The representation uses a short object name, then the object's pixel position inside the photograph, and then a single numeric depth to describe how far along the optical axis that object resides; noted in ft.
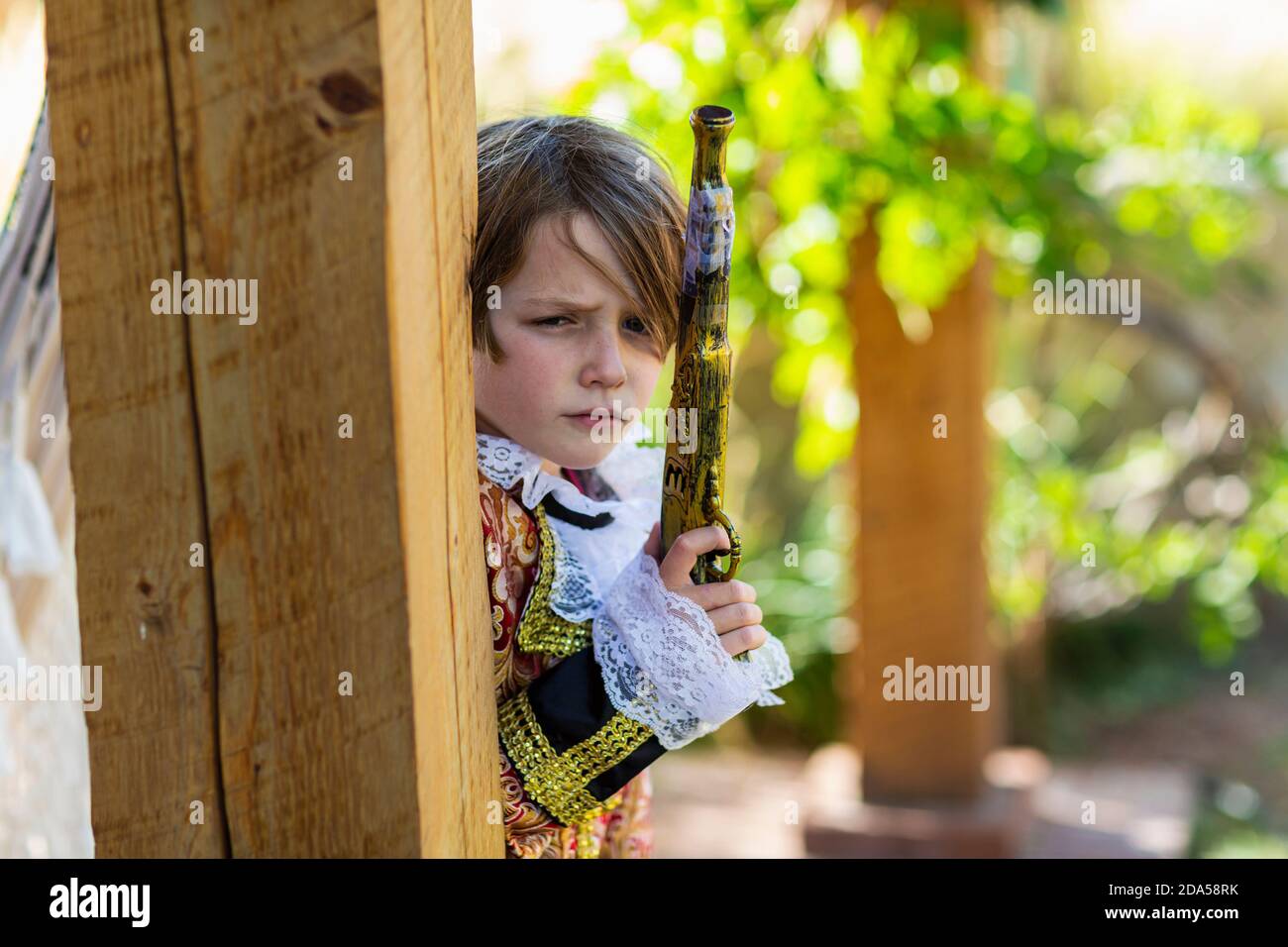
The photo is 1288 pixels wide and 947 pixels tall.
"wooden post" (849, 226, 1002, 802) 9.51
